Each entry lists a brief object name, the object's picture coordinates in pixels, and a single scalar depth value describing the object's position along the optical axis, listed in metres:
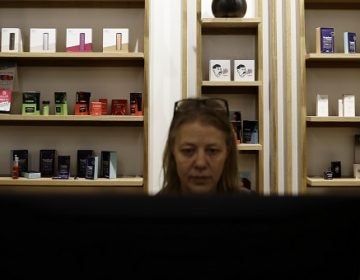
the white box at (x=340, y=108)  3.73
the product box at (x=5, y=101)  3.66
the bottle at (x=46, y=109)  3.66
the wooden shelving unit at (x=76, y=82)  3.84
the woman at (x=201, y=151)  1.63
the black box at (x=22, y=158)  3.69
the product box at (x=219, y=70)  3.71
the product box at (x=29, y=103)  3.65
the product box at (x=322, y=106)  3.73
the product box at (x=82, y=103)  3.65
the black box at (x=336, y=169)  3.76
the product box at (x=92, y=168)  3.61
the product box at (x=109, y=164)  3.63
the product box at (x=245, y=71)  3.71
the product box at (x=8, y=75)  3.70
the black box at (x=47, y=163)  3.68
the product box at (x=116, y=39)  3.63
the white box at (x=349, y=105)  3.71
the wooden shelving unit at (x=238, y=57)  3.80
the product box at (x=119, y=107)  3.70
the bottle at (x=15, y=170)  3.62
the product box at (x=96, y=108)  3.64
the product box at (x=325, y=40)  3.65
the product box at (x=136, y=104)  3.68
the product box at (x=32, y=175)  3.61
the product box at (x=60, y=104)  3.67
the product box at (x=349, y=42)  3.70
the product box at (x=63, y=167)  3.63
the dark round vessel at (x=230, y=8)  3.64
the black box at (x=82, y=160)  3.68
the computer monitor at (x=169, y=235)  0.56
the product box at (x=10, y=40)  3.63
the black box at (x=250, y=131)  3.70
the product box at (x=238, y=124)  3.70
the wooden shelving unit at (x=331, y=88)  3.90
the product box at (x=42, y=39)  3.66
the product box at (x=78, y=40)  3.64
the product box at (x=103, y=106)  3.68
